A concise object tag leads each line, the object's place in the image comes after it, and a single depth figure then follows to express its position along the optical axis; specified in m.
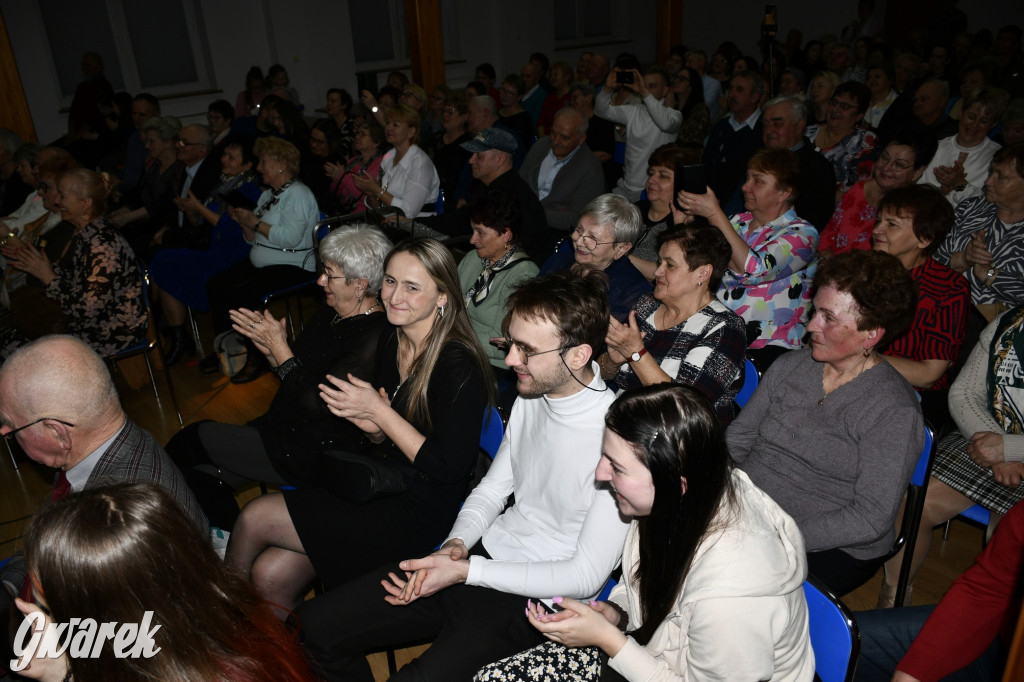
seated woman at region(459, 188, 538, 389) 2.89
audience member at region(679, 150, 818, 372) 2.75
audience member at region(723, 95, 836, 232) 3.68
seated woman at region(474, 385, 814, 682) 1.18
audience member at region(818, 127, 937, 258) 3.26
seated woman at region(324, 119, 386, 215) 4.91
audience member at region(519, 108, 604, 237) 4.17
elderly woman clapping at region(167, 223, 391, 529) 2.32
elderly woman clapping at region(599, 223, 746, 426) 2.13
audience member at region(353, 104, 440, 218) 4.50
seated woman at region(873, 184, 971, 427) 2.34
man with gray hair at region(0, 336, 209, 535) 1.67
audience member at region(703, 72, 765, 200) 4.51
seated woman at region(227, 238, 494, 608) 1.95
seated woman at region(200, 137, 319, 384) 4.05
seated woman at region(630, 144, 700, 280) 3.32
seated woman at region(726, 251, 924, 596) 1.71
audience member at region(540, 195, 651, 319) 2.83
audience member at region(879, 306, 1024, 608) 2.02
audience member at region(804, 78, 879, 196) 4.18
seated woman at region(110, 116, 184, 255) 4.82
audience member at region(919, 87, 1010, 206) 3.87
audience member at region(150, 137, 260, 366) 4.29
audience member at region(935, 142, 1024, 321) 2.85
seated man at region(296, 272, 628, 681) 1.61
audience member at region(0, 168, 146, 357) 3.26
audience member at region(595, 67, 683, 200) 4.57
